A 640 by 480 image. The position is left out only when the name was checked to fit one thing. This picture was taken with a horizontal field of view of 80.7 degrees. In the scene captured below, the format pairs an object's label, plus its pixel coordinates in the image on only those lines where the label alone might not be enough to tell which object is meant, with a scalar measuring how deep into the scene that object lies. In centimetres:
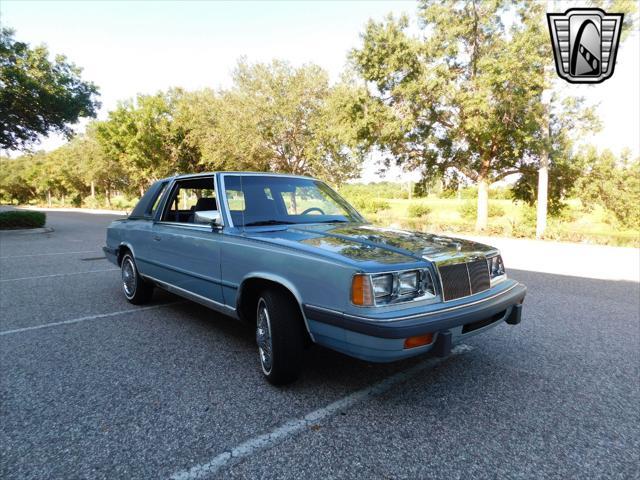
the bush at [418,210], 3547
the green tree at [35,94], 1534
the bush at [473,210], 3403
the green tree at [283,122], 2333
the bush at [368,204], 3897
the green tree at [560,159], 1531
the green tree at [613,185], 1891
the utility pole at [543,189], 1599
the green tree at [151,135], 3291
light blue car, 239
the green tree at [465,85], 1493
